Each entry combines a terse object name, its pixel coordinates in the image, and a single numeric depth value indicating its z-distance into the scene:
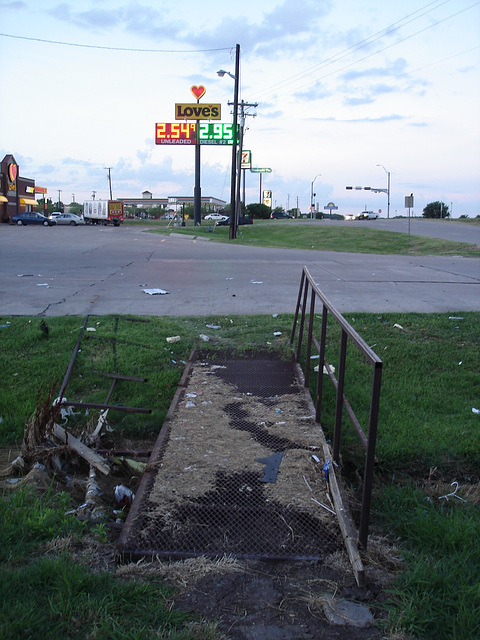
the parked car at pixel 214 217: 80.68
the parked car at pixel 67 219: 66.91
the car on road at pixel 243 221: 62.64
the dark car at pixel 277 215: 89.82
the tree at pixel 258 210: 84.62
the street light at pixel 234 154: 32.47
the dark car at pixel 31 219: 59.25
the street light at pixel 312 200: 99.75
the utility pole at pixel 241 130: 35.22
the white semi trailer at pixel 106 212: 65.69
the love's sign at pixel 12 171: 65.81
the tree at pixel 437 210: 84.94
